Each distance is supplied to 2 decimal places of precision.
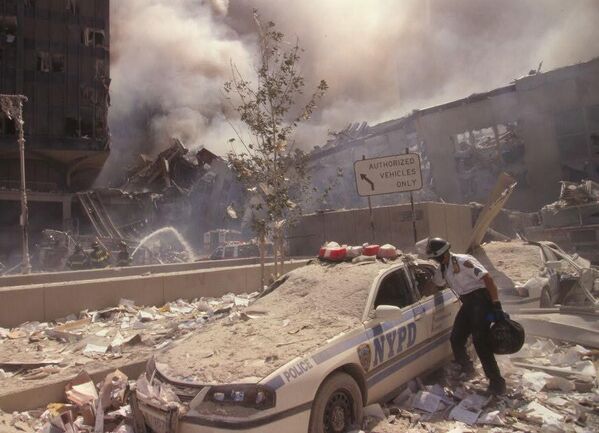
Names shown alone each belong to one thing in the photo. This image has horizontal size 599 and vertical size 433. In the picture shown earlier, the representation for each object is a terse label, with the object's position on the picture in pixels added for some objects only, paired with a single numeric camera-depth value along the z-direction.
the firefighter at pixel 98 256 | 19.97
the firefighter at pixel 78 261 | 19.41
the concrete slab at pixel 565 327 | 5.72
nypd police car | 3.24
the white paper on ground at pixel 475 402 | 4.30
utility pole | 14.82
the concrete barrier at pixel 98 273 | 10.59
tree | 8.05
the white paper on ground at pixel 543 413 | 3.98
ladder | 33.97
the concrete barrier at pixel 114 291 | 7.25
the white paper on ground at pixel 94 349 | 6.16
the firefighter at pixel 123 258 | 21.02
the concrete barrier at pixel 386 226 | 12.19
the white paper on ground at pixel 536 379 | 4.74
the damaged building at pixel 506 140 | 25.40
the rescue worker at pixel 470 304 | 4.71
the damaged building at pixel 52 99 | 35.19
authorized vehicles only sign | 7.12
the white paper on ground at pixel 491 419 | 4.03
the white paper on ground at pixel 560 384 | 4.62
